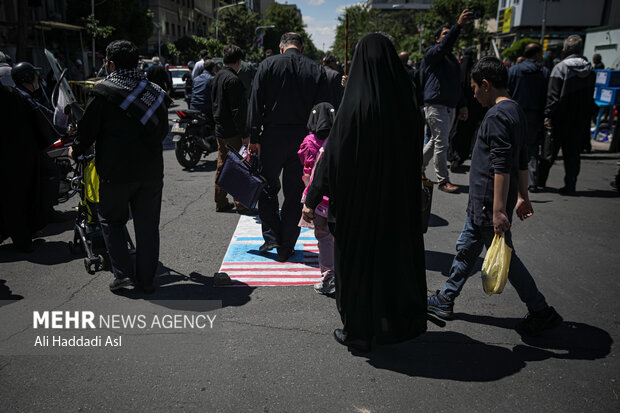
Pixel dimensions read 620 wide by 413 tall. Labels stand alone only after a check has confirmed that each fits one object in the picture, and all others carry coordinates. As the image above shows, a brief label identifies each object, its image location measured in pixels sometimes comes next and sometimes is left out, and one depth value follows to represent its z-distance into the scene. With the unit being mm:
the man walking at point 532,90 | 7512
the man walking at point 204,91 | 8648
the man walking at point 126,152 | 3805
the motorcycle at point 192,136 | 9289
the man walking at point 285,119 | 4801
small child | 3975
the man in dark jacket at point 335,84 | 5877
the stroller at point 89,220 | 4508
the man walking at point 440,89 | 7035
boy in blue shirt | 3232
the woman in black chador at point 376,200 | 2885
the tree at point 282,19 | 96188
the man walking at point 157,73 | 14836
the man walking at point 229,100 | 6305
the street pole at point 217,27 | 62994
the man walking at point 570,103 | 7512
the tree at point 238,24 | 64375
